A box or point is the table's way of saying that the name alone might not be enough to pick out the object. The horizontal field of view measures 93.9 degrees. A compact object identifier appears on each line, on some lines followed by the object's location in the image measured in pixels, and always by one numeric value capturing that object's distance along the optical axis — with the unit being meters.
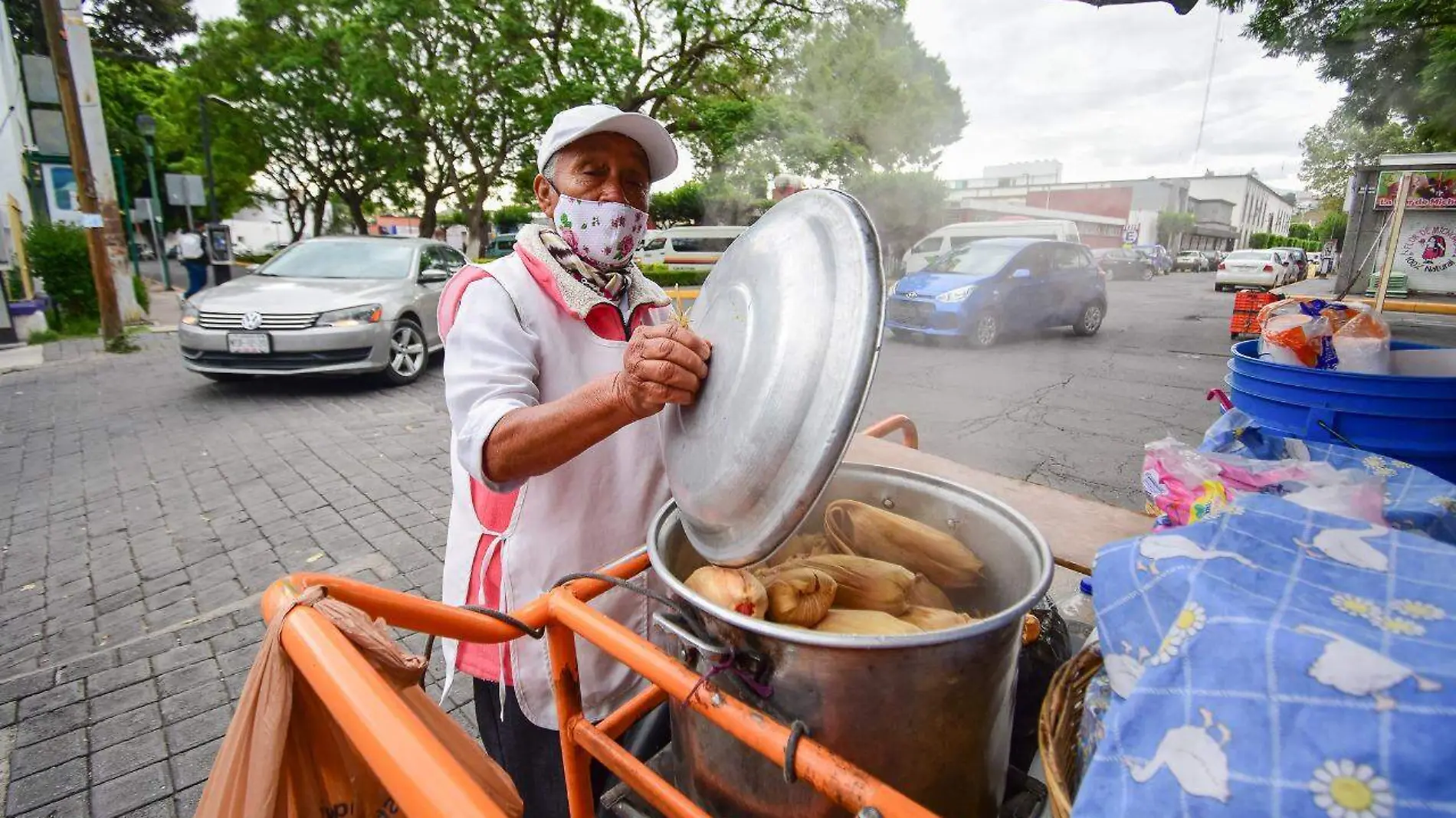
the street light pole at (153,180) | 15.30
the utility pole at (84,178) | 8.66
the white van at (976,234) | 15.72
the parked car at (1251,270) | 22.06
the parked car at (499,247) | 24.71
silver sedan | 6.48
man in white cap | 1.26
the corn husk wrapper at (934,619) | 1.06
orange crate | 9.96
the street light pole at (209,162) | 16.65
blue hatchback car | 9.57
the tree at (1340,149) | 10.49
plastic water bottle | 1.52
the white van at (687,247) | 16.23
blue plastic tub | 1.53
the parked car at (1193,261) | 37.75
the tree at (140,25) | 25.34
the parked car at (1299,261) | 25.89
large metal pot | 0.82
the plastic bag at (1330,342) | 1.73
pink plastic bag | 1.02
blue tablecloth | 0.54
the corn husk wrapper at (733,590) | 0.93
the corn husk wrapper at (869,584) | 1.12
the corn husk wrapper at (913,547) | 1.21
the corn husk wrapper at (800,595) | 1.00
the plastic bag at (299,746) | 0.87
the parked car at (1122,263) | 27.67
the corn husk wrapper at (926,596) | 1.18
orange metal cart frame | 0.69
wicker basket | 0.76
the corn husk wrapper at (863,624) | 0.98
